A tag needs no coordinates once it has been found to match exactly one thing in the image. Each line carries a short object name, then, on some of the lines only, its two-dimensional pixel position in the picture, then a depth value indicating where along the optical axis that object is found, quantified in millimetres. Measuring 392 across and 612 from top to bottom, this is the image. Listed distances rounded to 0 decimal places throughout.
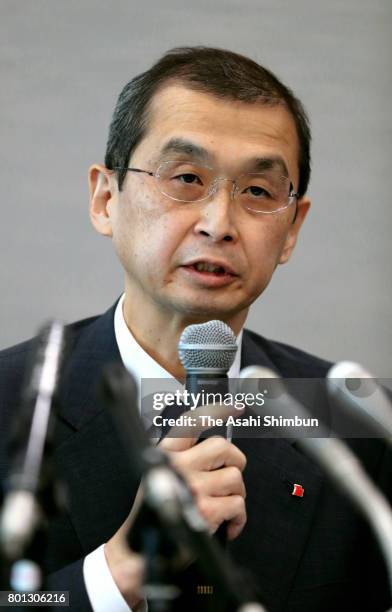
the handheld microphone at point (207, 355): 2853
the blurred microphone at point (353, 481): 2789
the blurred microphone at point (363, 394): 2839
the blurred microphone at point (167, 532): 2306
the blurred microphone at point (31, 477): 2302
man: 3083
